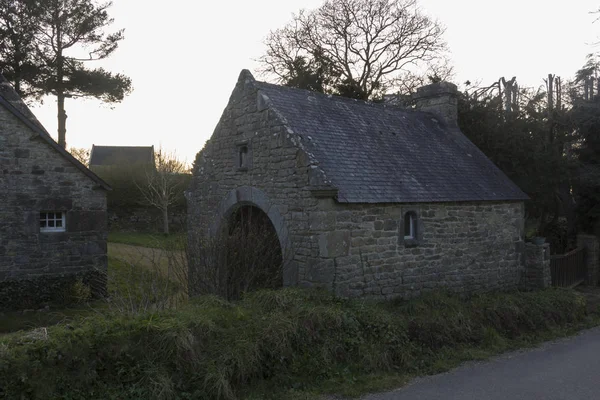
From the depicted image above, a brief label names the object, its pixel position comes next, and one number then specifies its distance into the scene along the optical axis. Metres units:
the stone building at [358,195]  9.21
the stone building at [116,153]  44.78
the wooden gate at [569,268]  14.21
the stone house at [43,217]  12.08
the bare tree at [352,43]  24.19
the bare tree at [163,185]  26.48
